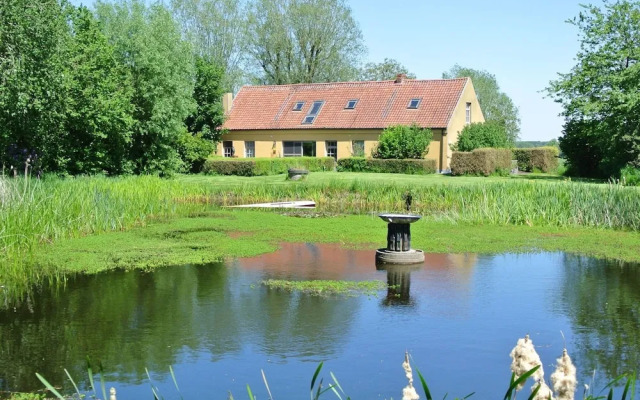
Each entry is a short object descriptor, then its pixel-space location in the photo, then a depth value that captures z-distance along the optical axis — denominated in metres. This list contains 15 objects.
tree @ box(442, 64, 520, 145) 77.44
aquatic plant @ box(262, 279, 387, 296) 11.38
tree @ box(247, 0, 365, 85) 56.47
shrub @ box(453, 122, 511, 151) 38.97
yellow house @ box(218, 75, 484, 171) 41.81
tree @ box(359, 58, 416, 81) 70.00
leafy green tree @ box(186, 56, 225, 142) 42.66
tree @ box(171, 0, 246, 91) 54.31
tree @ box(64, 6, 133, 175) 24.17
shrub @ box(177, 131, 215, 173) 38.16
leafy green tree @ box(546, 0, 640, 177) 31.58
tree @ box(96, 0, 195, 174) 29.30
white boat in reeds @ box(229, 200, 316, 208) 23.92
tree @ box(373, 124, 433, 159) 38.86
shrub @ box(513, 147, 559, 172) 44.25
